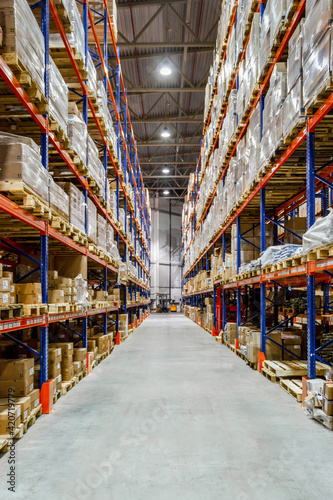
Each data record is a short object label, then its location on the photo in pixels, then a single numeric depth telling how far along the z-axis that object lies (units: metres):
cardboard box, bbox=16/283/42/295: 4.52
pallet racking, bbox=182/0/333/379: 4.50
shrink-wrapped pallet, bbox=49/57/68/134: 5.14
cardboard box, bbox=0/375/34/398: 4.18
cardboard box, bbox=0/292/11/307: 3.71
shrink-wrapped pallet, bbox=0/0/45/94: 3.98
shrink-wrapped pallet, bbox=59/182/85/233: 6.04
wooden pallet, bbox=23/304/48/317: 4.08
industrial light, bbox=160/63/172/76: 14.57
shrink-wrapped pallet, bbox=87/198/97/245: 7.29
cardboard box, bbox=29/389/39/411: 4.25
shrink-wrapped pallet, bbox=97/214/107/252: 8.21
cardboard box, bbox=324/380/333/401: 3.89
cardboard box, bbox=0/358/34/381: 4.20
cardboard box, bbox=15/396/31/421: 3.91
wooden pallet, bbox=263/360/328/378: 5.57
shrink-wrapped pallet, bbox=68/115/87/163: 6.18
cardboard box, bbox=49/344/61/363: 5.11
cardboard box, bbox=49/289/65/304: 5.36
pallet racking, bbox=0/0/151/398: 4.29
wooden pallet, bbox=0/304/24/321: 3.54
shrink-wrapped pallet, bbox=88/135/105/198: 7.34
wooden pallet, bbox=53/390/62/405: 4.93
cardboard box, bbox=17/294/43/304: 4.50
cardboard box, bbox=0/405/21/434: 3.58
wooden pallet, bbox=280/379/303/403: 4.88
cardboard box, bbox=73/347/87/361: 6.56
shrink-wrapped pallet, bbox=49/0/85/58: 5.92
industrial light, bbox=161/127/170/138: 20.51
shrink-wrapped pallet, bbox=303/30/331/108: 3.94
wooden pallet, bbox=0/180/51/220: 3.84
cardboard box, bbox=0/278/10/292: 3.75
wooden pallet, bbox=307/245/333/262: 3.92
